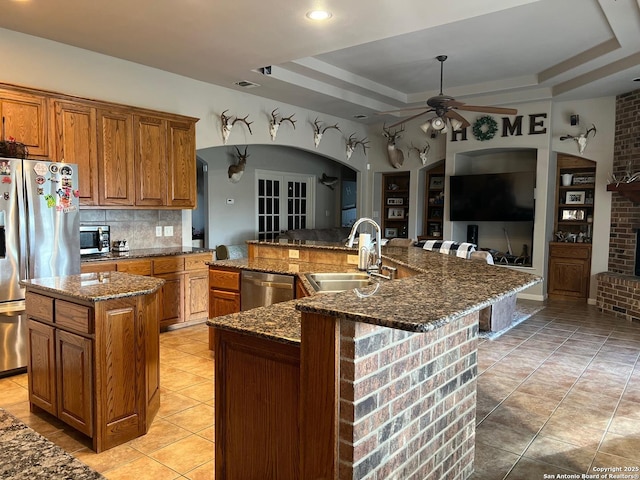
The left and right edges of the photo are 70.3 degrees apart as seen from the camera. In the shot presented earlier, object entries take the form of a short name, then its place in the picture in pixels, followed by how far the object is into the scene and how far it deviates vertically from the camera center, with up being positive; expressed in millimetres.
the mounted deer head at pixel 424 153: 8125 +1076
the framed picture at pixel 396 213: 8945 -13
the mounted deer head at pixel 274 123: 6434 +1255
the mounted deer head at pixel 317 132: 7277 +1281
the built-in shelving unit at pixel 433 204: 8453 +173
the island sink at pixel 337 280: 3252 -499
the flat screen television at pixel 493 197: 7012 +268
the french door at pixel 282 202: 8672 +195
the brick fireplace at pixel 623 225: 6000 -135
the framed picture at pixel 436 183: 8531 +573
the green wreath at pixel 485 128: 7191 +1369
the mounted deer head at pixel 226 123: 5781 +1128
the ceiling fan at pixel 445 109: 5000 +1188
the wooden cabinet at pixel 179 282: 4605 -785
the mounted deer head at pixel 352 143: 8117 +1262
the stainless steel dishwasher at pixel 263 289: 3693 -644
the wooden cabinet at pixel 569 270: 6852 -846
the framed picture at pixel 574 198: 7059 +257
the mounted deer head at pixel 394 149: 8180 +1153
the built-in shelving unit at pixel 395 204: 8938 +174
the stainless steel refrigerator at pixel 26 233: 3535 -194
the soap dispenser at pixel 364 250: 3361 -278
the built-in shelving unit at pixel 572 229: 6902 -227
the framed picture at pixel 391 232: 9038 -387
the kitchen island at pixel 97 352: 2482 -822
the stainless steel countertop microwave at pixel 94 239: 4473 -292
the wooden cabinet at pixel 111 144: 3902 +640
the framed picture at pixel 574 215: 7047 -6
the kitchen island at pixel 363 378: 1461 -626
